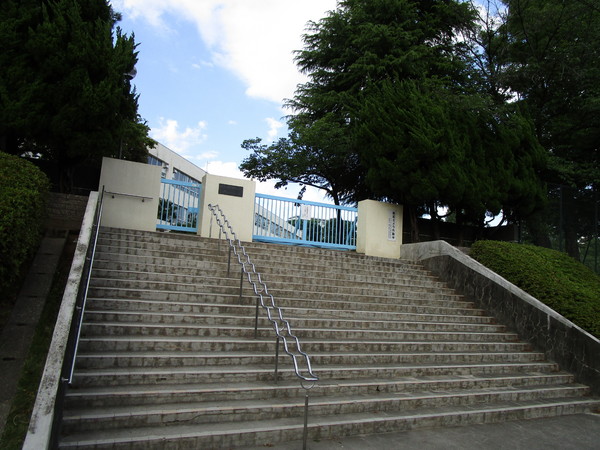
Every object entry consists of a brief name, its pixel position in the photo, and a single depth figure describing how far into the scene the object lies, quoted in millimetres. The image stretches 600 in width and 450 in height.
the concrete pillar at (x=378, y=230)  11531
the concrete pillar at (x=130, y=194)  9500
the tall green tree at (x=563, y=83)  13031
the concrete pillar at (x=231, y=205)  10180
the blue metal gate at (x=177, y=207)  10430
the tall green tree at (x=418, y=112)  11398
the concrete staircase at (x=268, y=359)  3904
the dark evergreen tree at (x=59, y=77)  8031
